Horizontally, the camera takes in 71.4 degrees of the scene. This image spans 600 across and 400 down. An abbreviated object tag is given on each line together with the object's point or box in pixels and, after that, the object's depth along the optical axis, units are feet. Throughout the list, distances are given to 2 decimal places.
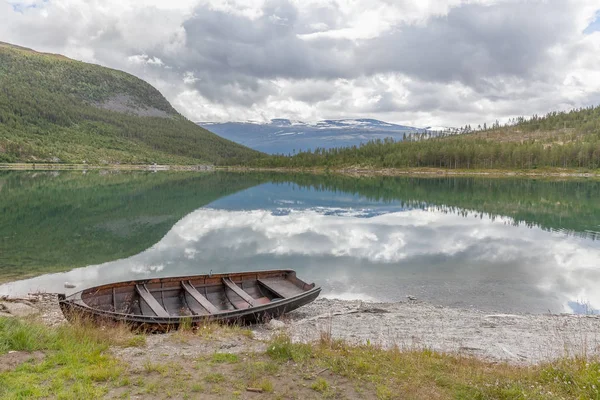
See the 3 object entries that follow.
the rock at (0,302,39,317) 54.60
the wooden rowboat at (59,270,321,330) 47.85
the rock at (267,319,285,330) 54.88
